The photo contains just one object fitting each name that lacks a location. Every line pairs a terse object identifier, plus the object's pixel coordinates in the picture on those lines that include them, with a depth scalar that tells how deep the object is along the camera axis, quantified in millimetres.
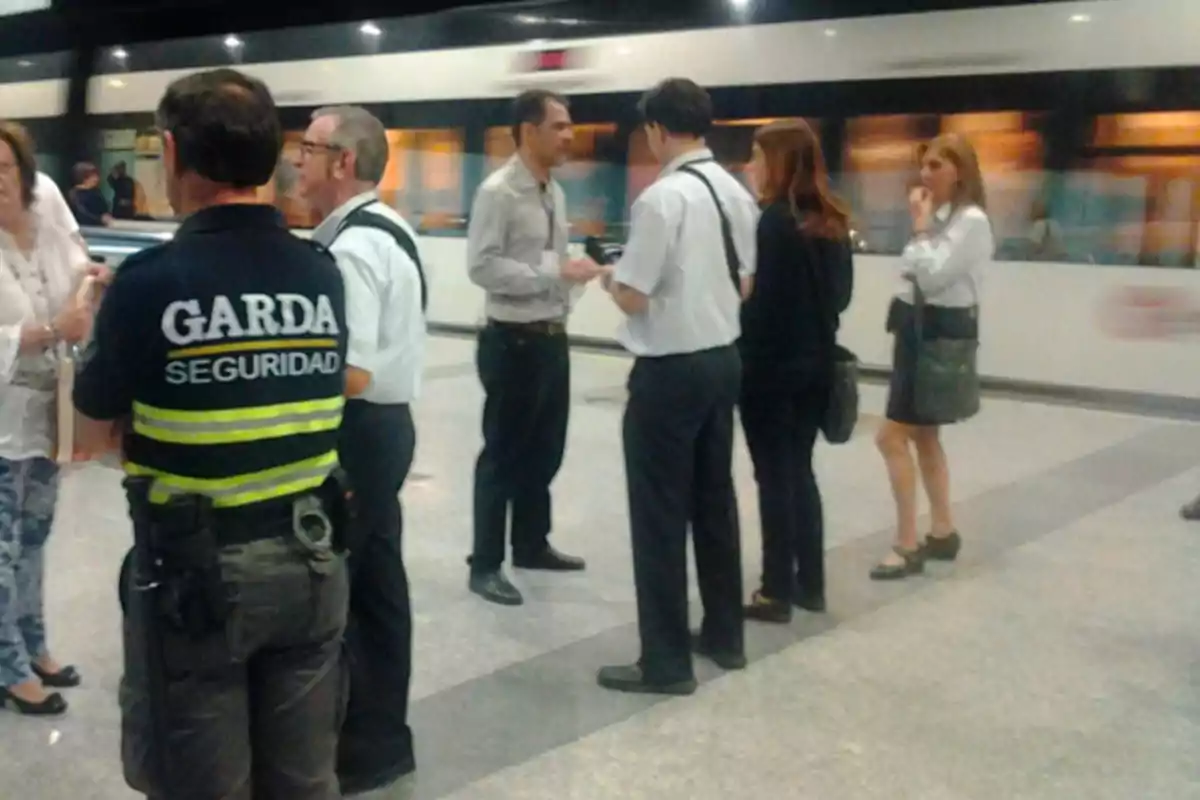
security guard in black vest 1887
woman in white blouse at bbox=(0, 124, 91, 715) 3041
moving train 7562
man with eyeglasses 2736
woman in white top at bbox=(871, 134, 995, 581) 4469
